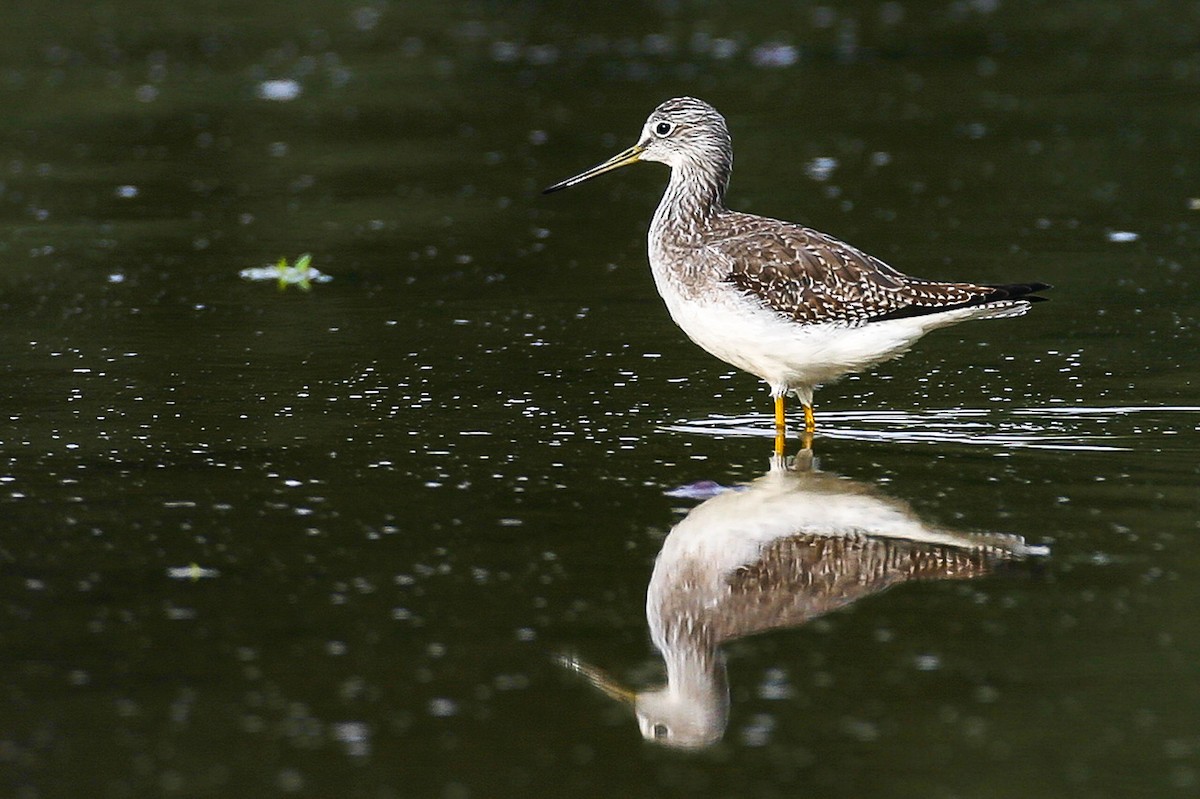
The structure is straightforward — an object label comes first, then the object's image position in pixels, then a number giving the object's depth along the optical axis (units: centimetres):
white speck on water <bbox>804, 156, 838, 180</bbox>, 1506
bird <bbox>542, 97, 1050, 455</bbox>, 858
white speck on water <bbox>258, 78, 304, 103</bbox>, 1905
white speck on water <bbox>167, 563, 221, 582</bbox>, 675
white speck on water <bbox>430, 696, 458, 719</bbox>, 555
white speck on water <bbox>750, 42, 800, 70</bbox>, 2042
